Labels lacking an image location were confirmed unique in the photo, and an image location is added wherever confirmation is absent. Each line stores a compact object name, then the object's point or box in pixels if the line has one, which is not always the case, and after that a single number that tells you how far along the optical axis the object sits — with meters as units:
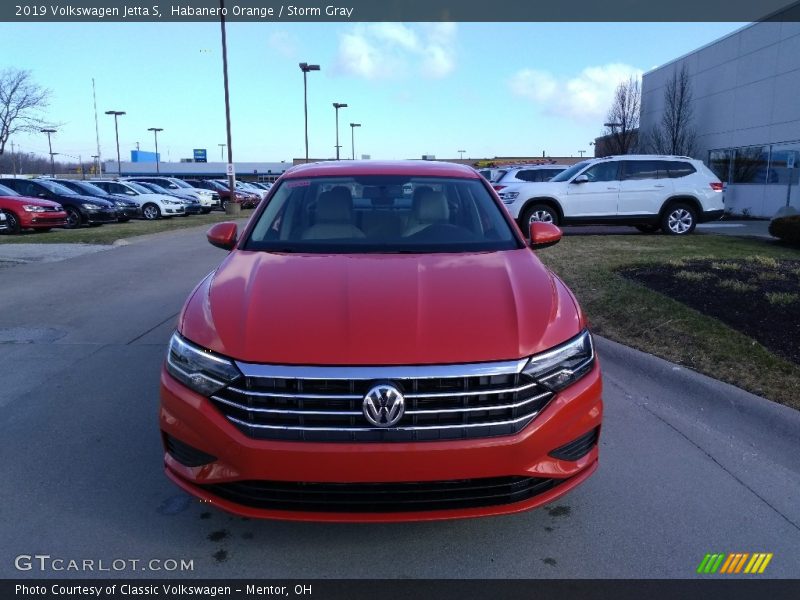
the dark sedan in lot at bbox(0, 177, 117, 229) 19.66
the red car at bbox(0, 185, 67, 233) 16.39
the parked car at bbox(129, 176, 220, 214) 31.09
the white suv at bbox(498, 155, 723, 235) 14.51
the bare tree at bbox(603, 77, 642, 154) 33.75
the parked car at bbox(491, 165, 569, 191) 18.82
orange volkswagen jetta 2.45
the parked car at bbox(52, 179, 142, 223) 22.08
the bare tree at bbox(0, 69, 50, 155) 37.66
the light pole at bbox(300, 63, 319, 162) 40.28
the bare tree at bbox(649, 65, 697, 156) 28.03
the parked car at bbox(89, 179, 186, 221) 25.92
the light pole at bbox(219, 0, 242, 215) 26.07
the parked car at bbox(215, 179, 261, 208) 36.62
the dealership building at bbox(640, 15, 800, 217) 21.47
